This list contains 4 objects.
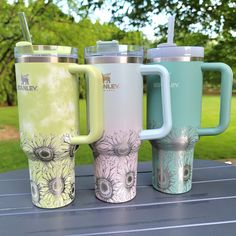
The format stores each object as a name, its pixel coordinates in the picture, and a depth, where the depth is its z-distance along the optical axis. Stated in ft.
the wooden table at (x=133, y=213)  1.83
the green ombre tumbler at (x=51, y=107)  1.87
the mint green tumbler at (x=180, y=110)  2.17
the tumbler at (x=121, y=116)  1.98
